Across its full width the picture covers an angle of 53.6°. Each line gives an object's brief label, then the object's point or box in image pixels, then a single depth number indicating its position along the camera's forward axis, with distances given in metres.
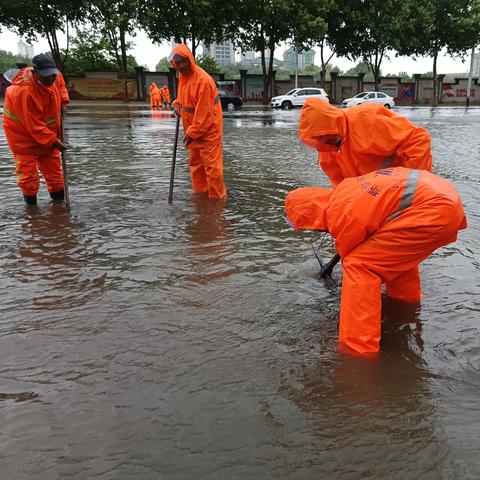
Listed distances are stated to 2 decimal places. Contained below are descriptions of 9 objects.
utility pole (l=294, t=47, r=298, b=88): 34.75
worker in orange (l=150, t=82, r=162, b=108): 27.62
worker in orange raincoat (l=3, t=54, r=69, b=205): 4.70
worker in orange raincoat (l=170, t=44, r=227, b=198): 5.11
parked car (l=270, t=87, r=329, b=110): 28.97
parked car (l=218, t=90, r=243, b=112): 27.09
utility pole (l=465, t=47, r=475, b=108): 34.70
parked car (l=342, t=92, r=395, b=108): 28.77
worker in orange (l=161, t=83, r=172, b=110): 29.50
